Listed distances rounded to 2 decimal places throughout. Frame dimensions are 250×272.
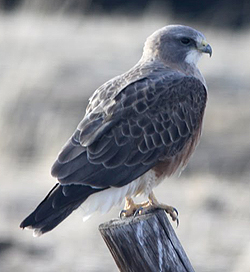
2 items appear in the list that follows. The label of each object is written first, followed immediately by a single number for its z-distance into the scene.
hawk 10.09
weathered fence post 8.65
